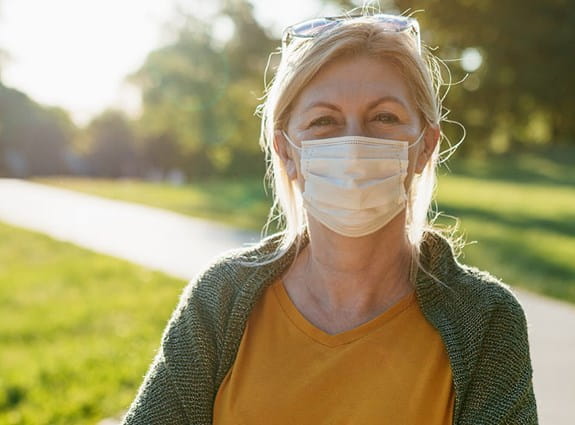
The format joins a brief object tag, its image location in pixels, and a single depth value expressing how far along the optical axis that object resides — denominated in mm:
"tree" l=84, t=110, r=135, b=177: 39579
